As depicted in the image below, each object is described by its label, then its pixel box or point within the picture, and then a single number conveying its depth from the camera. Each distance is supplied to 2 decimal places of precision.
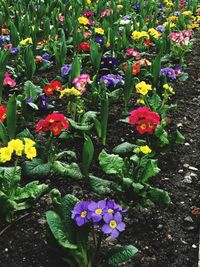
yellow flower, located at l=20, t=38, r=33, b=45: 4.00
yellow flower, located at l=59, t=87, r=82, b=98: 2.97
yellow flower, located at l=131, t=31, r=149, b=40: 4.24
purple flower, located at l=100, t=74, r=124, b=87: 3.43
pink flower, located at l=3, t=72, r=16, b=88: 3.50
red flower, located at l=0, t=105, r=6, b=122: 2.89
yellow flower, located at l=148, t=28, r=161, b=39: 4.46
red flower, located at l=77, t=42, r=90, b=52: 4.27
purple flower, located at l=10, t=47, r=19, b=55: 4.04
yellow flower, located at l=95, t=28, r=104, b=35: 4.44
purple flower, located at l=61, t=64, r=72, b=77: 3.63
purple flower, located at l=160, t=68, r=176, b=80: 3.58
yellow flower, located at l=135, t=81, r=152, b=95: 3.10
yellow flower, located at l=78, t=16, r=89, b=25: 4.79
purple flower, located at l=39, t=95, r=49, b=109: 3.26
